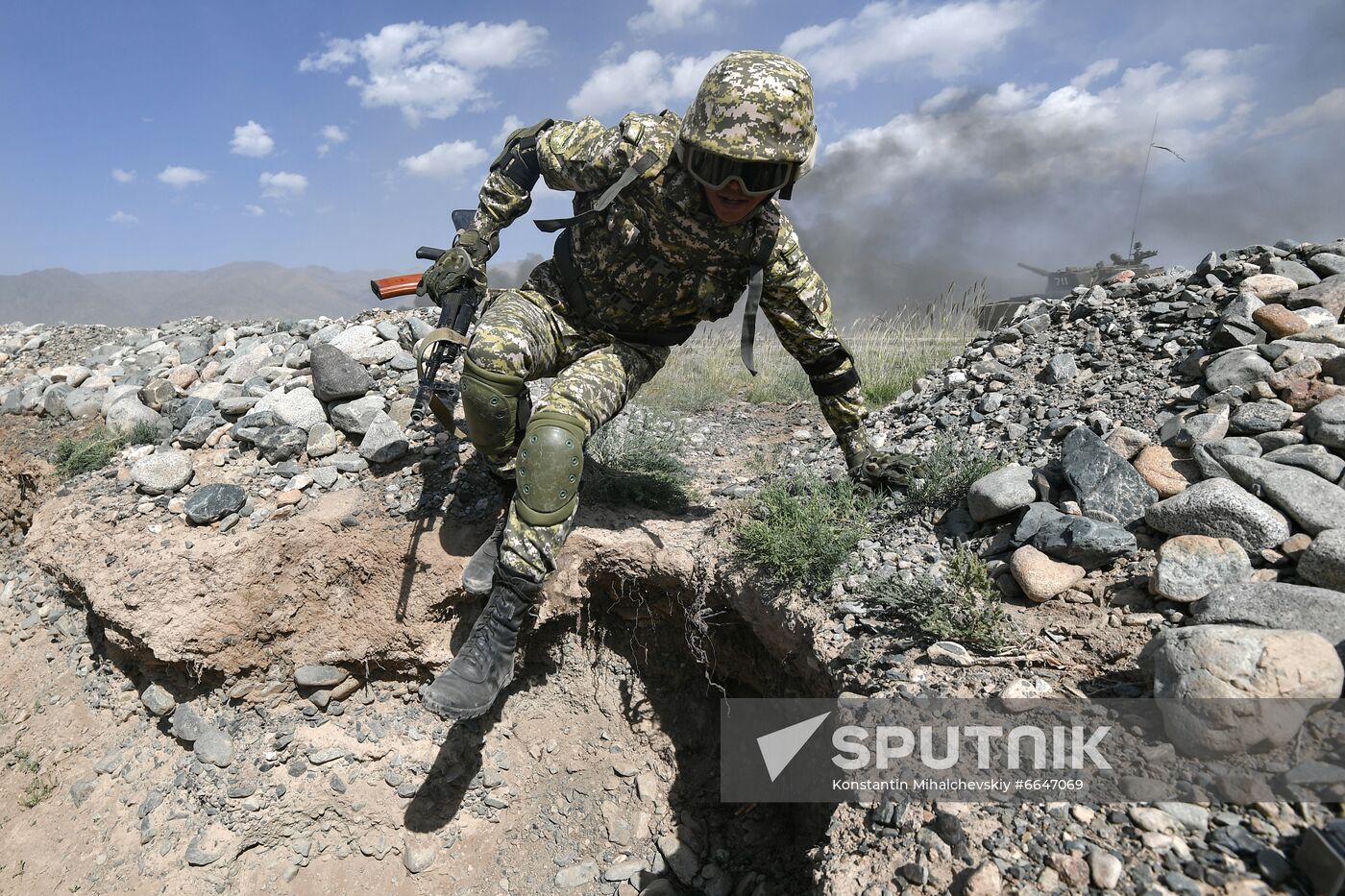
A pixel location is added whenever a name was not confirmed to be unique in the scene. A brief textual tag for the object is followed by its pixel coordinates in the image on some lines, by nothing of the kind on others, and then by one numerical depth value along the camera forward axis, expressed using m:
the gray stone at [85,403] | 4.45
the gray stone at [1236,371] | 2.95
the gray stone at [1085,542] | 2.39
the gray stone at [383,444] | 3.73
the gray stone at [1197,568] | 2.12
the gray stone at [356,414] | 3.86
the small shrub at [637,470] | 3.66
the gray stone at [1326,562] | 1.97
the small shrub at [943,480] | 3.09
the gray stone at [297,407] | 3.92
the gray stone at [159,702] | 3.41
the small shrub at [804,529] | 2.86
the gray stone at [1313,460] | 2.34
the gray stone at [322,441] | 3.77
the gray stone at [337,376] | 3.99
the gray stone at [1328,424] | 2.45
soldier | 2.43
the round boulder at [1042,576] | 2.39
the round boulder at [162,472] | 3.61
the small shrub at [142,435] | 3.98
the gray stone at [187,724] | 3.36
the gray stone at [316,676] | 3.38
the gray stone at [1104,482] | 2.60
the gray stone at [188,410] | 4.04
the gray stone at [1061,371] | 3.74
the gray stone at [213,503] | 3.41
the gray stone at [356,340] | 4.42
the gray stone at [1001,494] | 2.80
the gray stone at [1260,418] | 2.69
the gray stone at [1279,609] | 1.79
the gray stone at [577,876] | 3.15
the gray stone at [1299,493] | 2.15
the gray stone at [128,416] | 4.13
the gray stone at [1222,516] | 2.17
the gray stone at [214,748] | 3.30
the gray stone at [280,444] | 3.73
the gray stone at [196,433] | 3.88
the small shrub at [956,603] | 2.29
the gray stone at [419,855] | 3.23
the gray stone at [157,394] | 4.28
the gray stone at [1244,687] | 1.59
